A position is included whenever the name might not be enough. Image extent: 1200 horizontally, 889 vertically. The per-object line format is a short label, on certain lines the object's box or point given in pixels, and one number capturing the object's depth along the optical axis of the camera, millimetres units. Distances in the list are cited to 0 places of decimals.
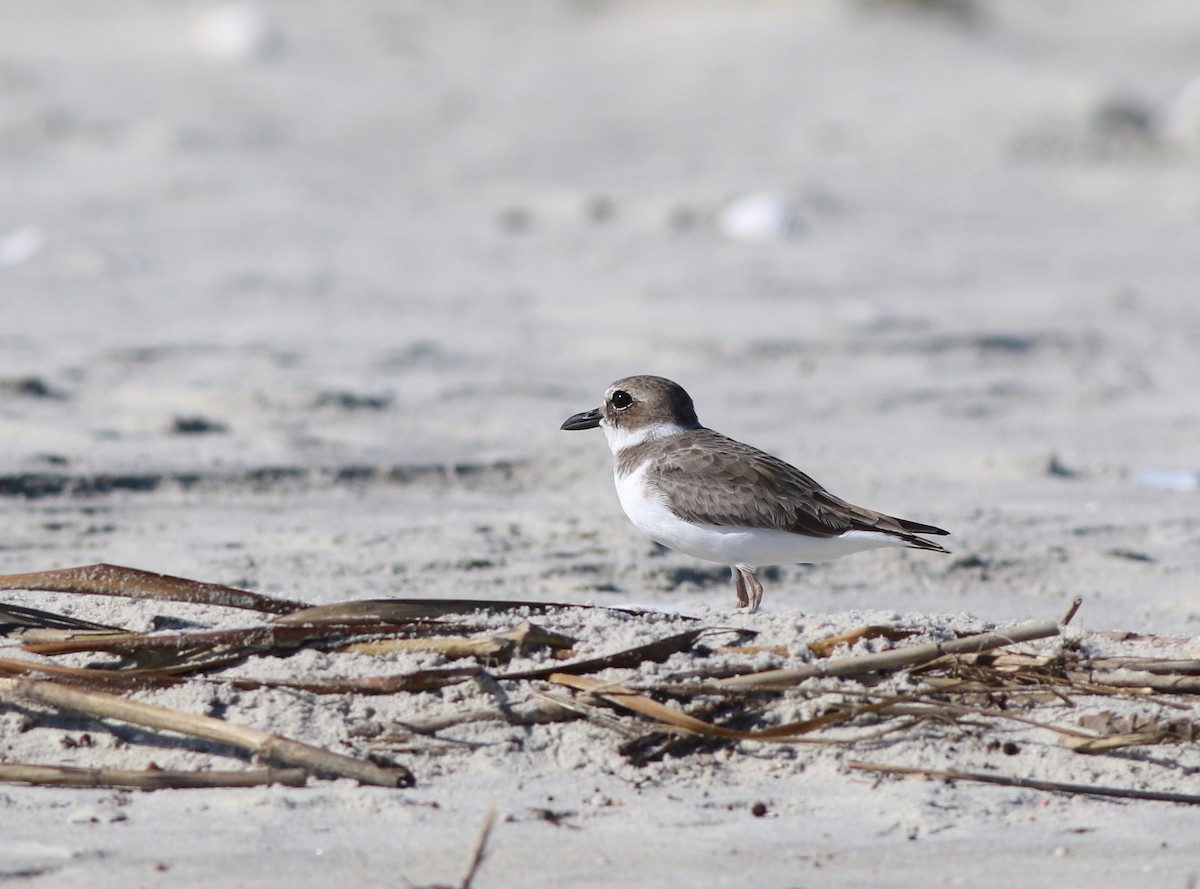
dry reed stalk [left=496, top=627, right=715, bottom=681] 6187
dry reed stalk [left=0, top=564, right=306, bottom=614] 6660
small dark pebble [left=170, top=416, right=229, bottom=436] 11562
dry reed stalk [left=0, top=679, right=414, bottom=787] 5656
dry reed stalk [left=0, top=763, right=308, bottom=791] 5598
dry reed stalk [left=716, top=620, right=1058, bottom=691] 6082
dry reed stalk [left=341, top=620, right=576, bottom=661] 6262
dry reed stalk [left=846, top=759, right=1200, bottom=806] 5707
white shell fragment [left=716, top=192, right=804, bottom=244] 19344
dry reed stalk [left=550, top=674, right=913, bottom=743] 5914
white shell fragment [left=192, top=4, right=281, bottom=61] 26156
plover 8141
